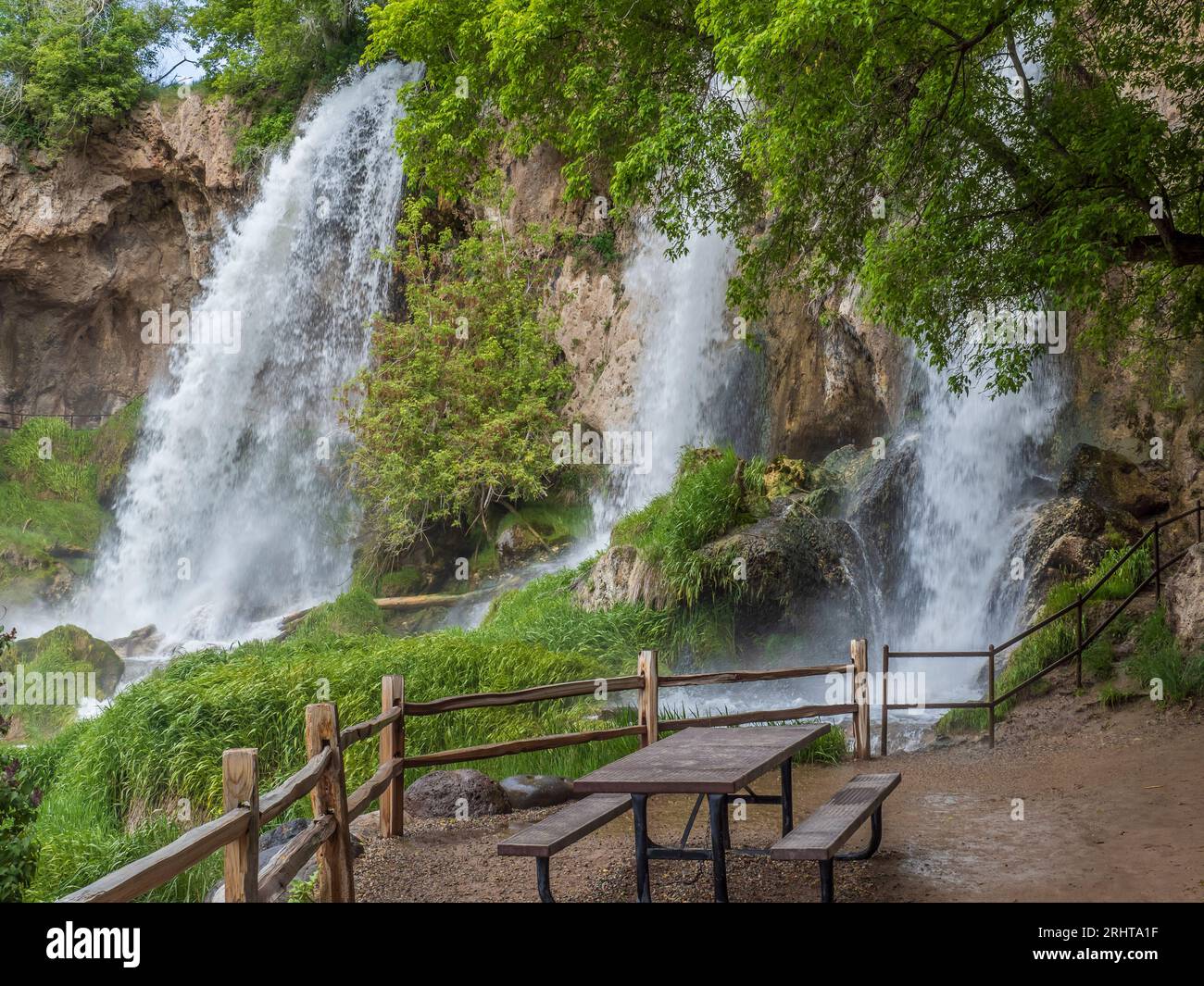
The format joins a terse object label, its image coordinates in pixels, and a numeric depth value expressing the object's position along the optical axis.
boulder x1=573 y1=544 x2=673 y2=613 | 15.16
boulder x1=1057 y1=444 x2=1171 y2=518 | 14.44
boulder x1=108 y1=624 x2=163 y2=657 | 20.50
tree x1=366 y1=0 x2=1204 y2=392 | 9.19
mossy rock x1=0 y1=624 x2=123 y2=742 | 14.76
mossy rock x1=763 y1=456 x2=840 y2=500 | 16.80
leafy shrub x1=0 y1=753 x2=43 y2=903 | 4.55
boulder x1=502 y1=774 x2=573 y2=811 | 8.40
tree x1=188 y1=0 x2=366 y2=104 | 26.77
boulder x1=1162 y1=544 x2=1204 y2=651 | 10.23
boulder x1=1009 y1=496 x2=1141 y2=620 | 13.18
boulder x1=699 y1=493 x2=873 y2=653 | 14.94
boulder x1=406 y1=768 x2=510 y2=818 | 8.05
